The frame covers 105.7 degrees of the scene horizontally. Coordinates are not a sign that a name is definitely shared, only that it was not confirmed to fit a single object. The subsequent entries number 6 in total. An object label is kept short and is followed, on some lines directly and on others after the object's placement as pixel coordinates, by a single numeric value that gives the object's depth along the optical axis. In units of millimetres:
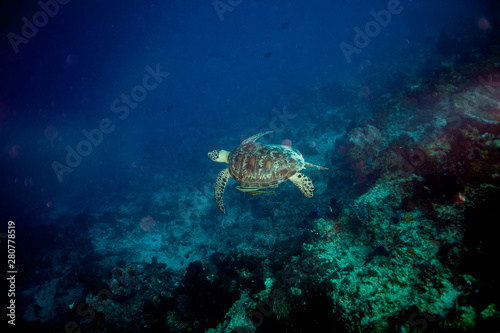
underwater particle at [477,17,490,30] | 16353
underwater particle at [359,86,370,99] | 17131
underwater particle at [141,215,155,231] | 11570
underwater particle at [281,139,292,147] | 13667
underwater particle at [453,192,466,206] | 2955
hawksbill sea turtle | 5121
